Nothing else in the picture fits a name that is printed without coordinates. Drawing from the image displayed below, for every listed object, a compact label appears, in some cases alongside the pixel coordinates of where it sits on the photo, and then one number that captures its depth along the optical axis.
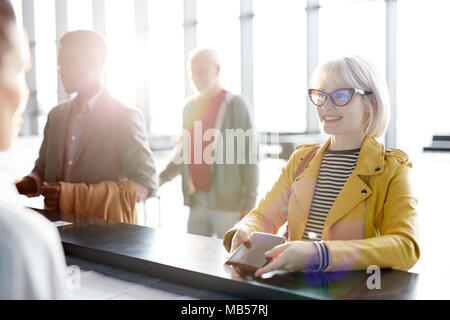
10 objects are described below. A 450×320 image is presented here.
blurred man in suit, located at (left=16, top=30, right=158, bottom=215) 2.20
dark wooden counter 1.04
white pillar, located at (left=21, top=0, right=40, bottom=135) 10.04
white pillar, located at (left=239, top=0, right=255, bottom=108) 6.87
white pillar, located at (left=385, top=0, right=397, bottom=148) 5.64
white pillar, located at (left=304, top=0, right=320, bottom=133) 6.27
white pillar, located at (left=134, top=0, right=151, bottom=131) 8.42
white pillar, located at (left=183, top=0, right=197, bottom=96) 7.59
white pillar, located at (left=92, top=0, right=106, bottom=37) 9.22
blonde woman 1.22
